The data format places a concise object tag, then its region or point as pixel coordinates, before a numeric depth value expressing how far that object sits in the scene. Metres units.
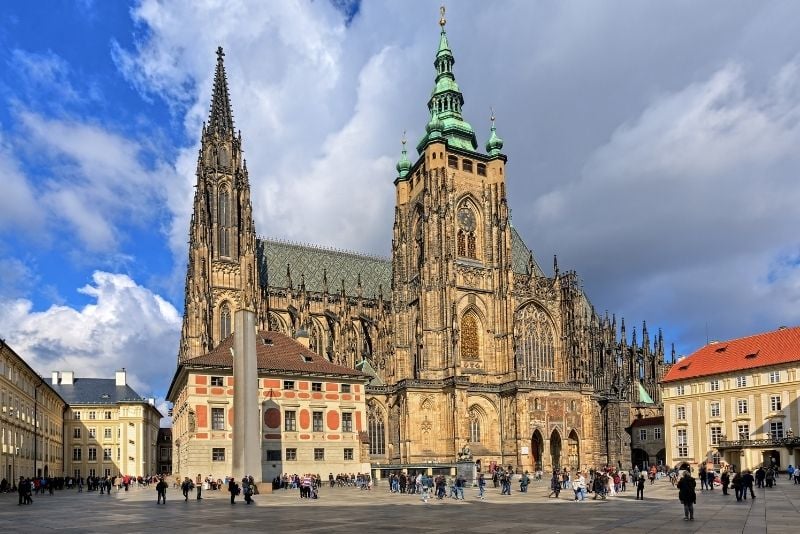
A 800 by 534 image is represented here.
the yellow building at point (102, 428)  98.25
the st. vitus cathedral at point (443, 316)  77.38
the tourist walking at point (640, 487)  37.34
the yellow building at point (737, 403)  63.03
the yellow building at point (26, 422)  59.28
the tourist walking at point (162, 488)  36.83
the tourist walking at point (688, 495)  24.62
